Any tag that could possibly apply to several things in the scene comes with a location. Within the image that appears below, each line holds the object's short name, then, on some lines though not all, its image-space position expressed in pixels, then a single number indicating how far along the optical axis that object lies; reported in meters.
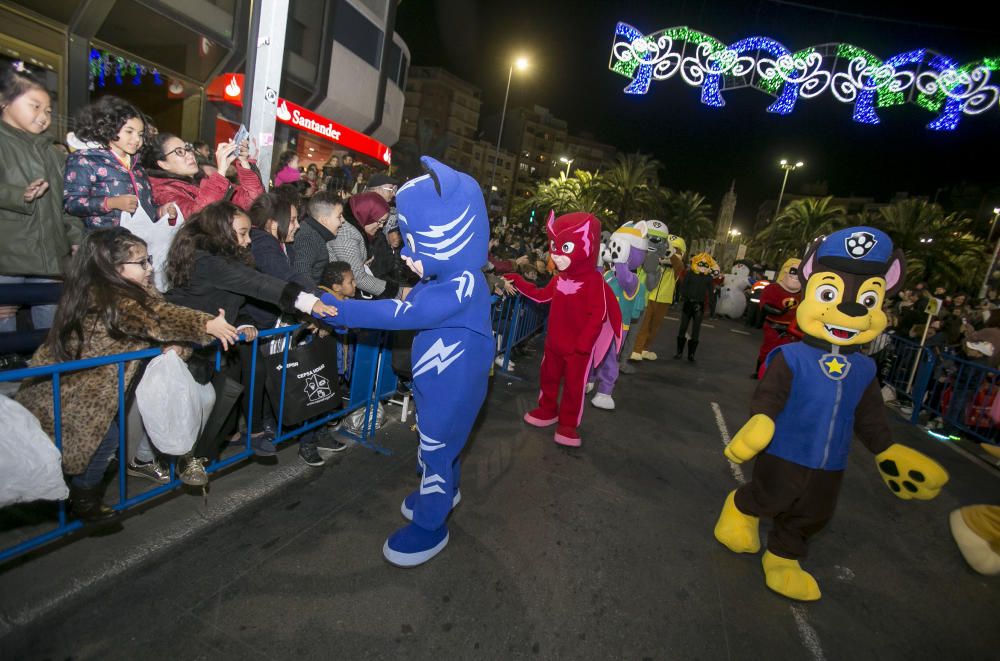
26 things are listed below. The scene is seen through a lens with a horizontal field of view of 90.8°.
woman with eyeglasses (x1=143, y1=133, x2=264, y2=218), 3.75
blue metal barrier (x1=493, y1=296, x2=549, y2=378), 6.61
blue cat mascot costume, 2.59
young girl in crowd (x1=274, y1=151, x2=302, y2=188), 6.03
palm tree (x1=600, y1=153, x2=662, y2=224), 24.08
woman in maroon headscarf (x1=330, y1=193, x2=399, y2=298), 4.07
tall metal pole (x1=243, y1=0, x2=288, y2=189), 4.16
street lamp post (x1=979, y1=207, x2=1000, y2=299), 12.03
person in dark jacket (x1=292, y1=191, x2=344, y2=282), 3.90
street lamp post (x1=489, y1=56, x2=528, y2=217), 23.94
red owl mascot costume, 4.64
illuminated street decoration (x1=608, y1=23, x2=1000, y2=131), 9.52
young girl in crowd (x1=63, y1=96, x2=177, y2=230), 3.24
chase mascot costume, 2.96
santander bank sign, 13.21
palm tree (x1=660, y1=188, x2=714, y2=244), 28.88
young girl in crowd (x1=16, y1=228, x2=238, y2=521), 2.36
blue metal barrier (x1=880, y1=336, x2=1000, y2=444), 6.64
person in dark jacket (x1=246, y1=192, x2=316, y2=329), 3.33
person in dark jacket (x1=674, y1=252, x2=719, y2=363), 9.32
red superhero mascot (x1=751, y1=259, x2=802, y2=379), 6.61
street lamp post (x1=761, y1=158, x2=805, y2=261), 33.66
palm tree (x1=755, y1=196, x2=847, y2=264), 25.66
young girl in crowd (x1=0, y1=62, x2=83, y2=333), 3.12
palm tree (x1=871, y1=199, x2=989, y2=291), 20.02
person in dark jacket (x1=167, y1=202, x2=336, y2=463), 2.86
